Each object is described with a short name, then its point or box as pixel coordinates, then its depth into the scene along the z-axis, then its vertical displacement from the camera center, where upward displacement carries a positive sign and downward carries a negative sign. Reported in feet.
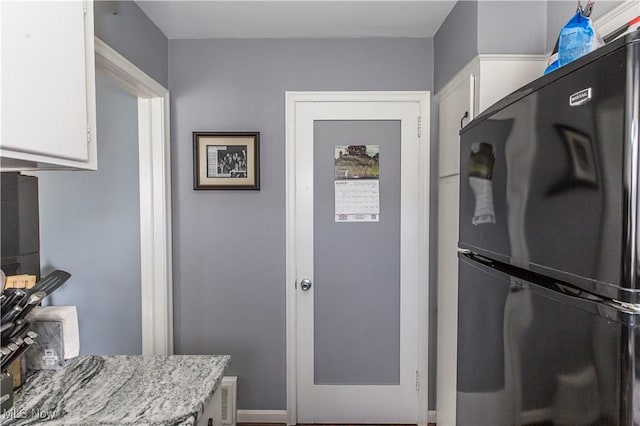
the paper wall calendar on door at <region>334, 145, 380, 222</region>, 7.41 +0.51
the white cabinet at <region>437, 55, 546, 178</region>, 5.24 +1.86
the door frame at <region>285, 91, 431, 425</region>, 7.34 -0.29
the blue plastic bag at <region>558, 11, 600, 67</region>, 2.80 +1.30
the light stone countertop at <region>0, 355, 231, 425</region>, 3.33 -1.93
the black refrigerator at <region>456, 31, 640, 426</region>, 1.56 -0.24
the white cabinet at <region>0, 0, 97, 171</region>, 2.75 +1.02
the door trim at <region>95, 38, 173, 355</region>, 7.08 -0.23
